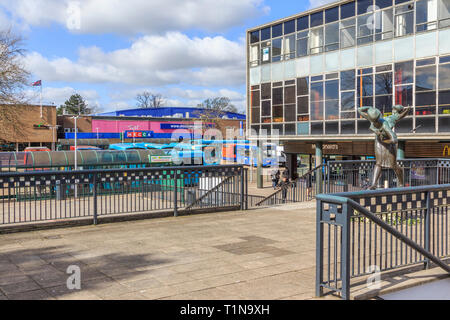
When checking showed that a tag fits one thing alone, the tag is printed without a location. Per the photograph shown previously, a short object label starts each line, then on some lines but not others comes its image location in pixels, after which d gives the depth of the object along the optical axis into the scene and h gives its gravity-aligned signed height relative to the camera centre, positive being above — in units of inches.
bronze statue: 412.2 +16.2
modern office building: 856.9 +188.5
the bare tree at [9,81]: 1195.9 +209.1
